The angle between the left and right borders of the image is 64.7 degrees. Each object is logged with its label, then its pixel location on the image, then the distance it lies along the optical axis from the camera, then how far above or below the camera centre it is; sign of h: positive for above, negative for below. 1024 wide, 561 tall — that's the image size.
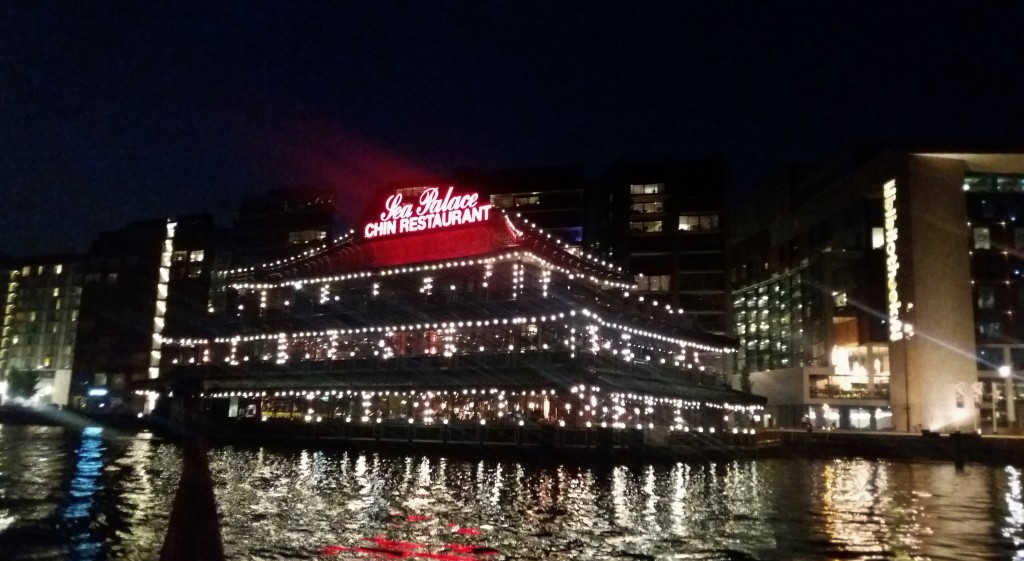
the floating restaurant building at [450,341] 41.47 +3.53
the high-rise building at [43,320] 116.81 +9.57
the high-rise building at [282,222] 103.44 +22.06
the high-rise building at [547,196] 93.19 +24.26
